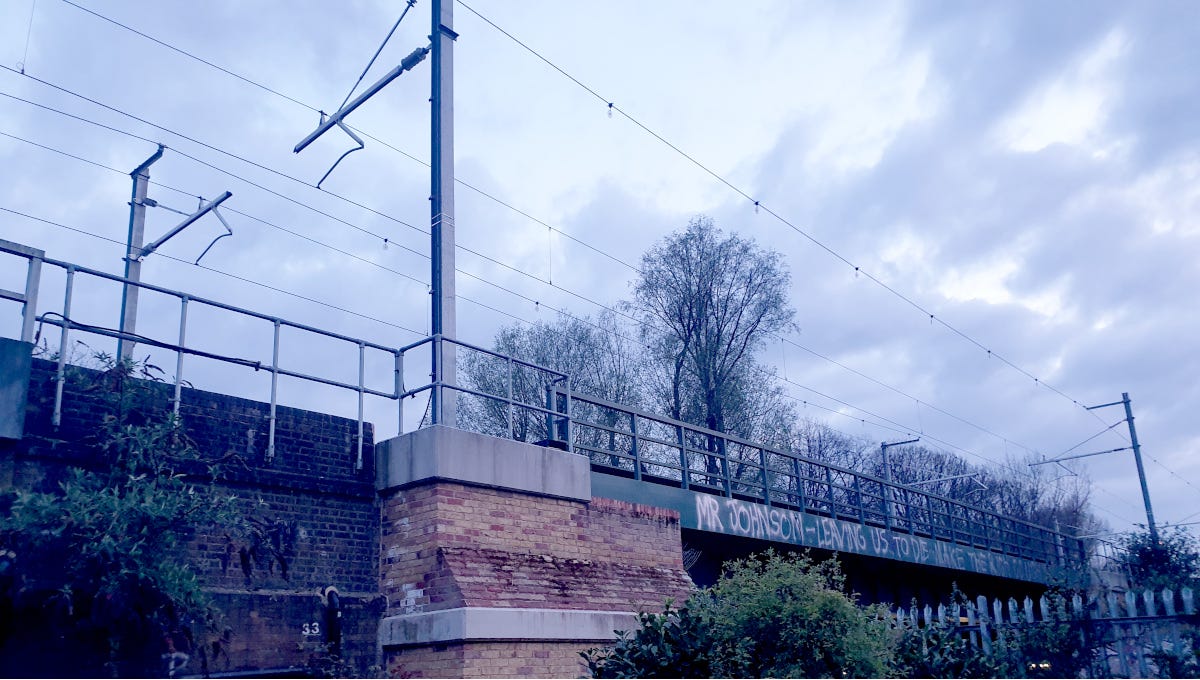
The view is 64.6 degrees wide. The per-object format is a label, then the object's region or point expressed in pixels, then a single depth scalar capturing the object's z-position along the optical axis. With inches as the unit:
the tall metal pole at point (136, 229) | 588.6
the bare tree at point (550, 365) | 1325.0
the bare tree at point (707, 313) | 1202.6
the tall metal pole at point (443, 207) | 455.3
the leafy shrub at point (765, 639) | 360.5
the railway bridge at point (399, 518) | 344.5
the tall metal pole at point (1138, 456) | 1399.9
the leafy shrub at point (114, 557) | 306.3
